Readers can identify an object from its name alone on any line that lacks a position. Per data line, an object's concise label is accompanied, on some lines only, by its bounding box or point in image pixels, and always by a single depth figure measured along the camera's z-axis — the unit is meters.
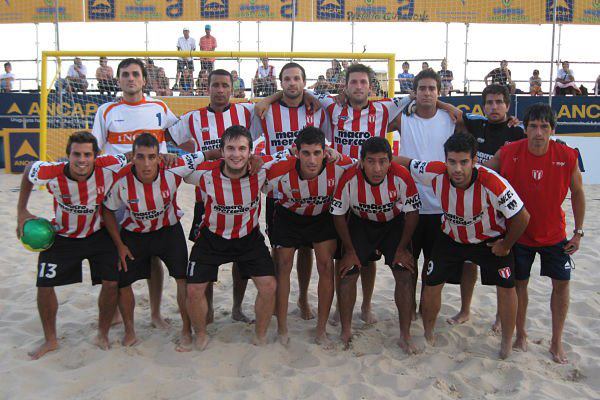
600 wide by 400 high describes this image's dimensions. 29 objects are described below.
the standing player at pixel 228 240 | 3.96
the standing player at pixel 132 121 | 4.46
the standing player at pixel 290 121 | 4.48
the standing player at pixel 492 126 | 4.15
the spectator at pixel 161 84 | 10.38
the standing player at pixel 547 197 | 3.75
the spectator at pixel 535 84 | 13.20
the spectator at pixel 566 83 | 13.58
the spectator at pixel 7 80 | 14.29
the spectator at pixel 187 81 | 10.74
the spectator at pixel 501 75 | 13.14
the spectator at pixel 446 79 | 13.55
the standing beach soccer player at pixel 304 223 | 4.05
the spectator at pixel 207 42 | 13.44
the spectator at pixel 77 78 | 9.58
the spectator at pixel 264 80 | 10.30
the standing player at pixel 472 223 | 3.64
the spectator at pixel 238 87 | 11.16
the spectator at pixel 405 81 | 12.99
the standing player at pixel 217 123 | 4.54
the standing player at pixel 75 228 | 3.88
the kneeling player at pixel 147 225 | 3.99
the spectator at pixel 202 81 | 10.77
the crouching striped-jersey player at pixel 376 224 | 3.94
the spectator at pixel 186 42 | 13.20
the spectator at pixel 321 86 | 10.02
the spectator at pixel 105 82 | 9.83
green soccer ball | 3.76
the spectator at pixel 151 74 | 9.90
